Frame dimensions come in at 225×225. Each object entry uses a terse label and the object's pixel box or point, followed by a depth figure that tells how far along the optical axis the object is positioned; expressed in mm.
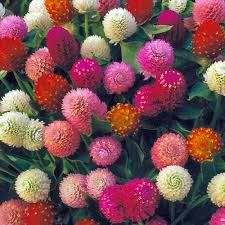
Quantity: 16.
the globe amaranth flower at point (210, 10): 470
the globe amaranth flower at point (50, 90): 428
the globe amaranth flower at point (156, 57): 437
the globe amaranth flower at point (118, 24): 461
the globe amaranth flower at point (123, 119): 413
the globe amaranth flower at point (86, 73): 432
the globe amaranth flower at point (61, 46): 446
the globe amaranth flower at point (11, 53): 458
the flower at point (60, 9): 478
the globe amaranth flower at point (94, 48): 470
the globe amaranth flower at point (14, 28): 497
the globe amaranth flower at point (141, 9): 478
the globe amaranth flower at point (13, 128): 418
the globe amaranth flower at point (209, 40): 436
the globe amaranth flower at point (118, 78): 441
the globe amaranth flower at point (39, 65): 459
